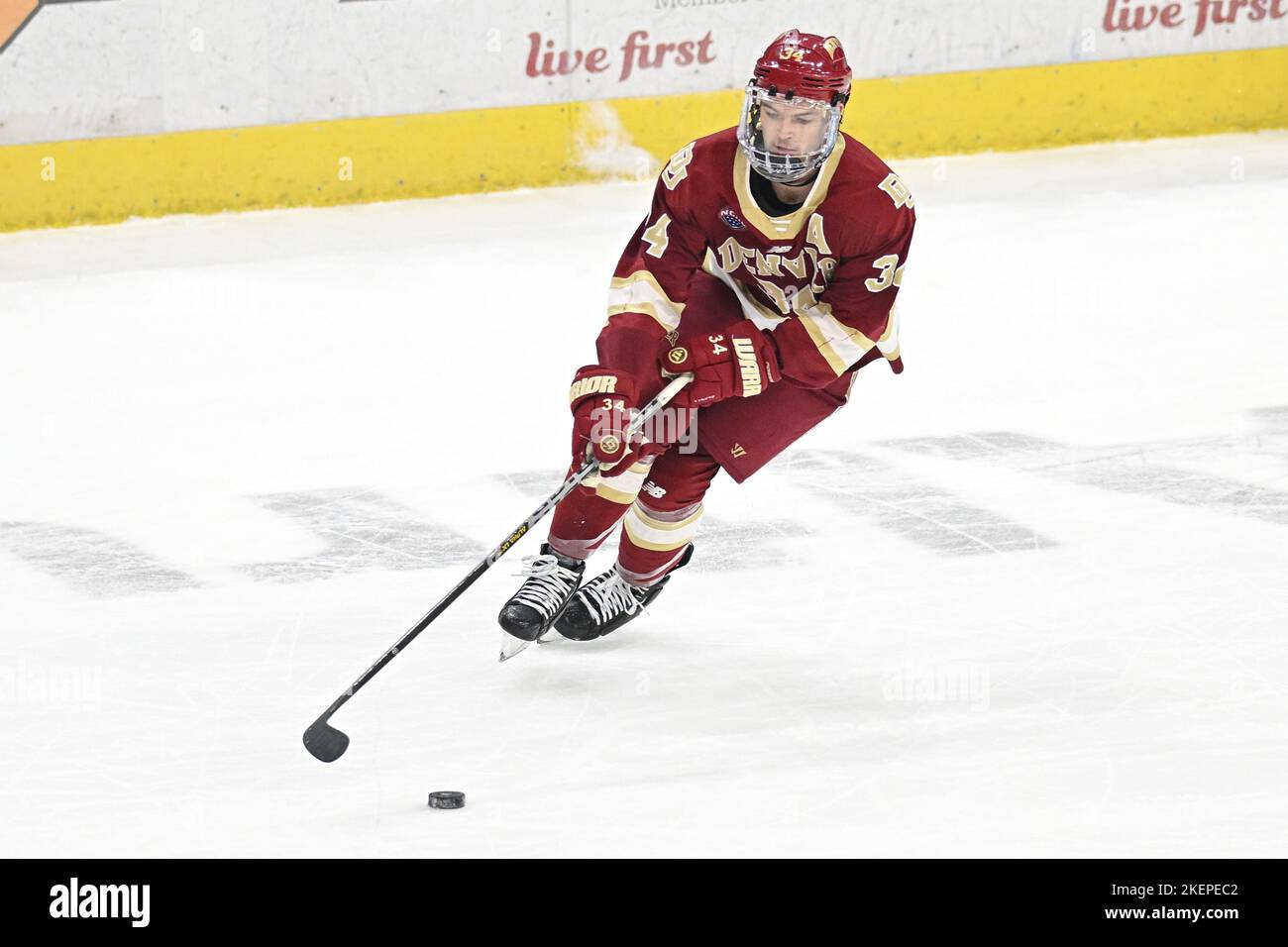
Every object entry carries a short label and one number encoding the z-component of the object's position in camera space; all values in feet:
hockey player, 21.71
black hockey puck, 19.10
